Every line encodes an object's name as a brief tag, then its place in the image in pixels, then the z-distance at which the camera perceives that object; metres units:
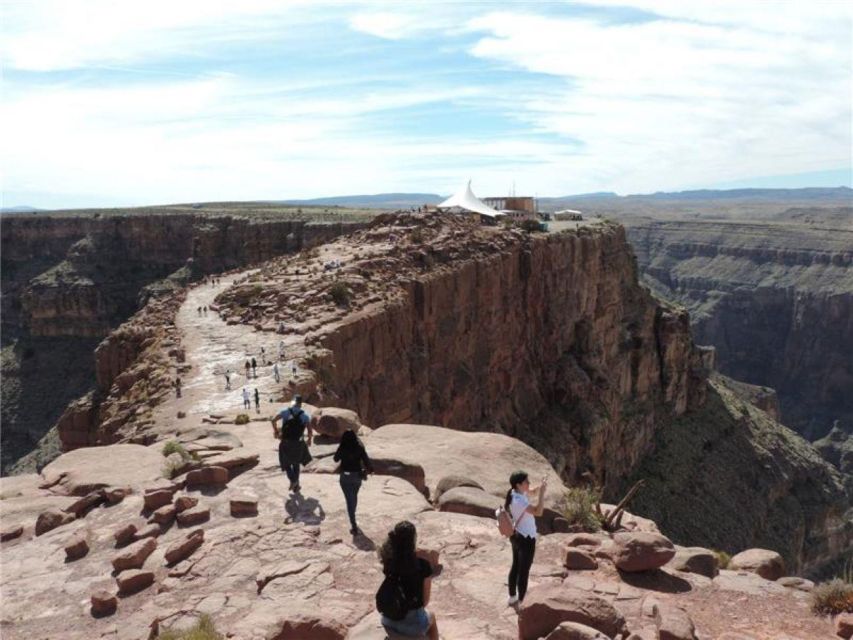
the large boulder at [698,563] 10.18
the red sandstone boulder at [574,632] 7.44
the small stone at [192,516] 11.66
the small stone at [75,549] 11.05
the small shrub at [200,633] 8.03
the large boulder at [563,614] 7.92
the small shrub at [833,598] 8.79
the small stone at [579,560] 10.03
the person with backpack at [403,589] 7.27
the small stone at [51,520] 12.24
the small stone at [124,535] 11.30
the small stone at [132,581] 9.80
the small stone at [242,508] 11.84
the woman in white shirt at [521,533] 8.85
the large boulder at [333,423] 15.48
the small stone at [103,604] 9.38
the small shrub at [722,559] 11.25
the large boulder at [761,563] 10.72
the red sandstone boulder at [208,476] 13.14
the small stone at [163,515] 11.76
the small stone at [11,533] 12.12
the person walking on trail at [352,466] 10.88
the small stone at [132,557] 10.35
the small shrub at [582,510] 11.72
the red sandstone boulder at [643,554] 9.73
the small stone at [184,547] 10.46
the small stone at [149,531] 11.36
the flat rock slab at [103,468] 13.82
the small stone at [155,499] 12.25
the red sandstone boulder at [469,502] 12.00
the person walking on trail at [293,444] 12.52
